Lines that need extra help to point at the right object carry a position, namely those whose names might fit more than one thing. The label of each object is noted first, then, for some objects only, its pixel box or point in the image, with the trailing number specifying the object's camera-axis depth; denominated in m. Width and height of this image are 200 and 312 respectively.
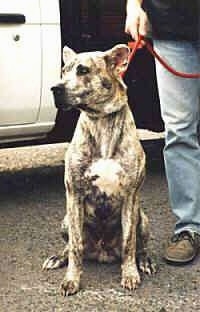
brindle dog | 3.36
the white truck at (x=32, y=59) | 4.34
